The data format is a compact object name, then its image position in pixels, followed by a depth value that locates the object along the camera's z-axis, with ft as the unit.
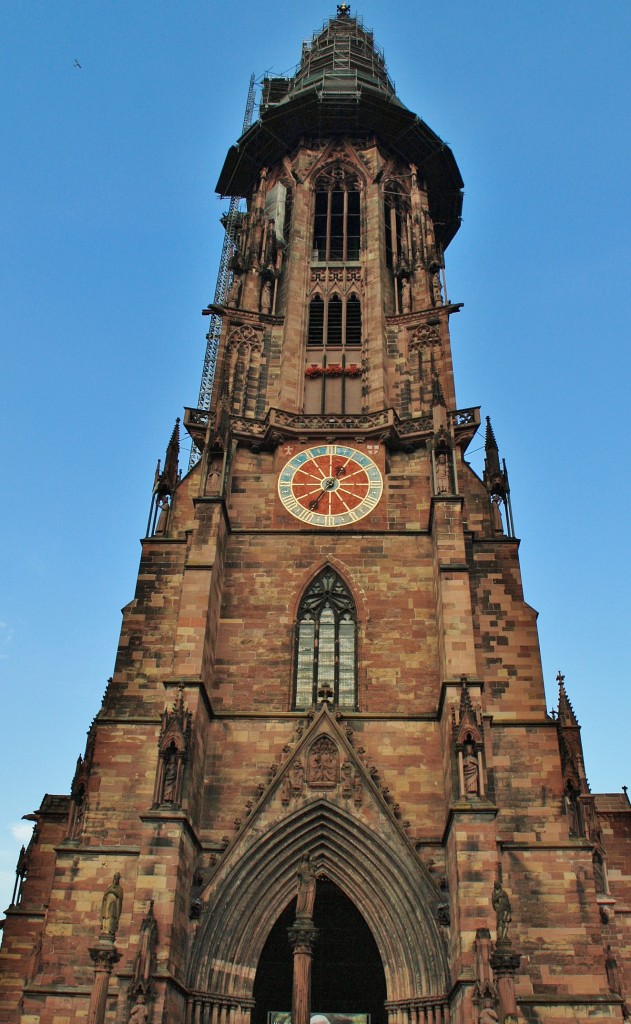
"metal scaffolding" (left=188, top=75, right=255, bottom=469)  103.14
